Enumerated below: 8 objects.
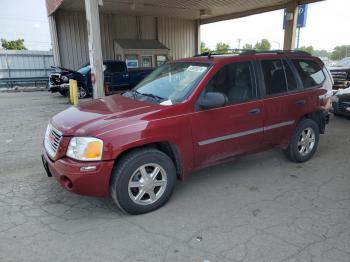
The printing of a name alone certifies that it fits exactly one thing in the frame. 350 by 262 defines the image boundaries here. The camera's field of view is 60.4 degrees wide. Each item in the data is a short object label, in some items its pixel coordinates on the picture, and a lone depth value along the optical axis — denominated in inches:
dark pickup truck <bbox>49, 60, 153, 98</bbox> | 543.2
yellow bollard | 451.2
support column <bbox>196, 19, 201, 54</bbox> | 861.8
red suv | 125.1
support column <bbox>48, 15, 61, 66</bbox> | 668.1
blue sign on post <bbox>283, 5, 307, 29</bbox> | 591.0
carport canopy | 552.4
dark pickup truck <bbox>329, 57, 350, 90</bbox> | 473.1
